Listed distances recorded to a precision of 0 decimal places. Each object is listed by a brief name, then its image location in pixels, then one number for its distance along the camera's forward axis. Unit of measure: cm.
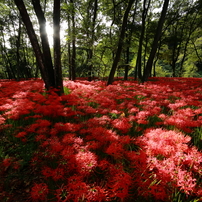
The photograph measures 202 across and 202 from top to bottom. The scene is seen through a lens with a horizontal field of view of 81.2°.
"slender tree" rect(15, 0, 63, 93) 516
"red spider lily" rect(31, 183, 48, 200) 161
